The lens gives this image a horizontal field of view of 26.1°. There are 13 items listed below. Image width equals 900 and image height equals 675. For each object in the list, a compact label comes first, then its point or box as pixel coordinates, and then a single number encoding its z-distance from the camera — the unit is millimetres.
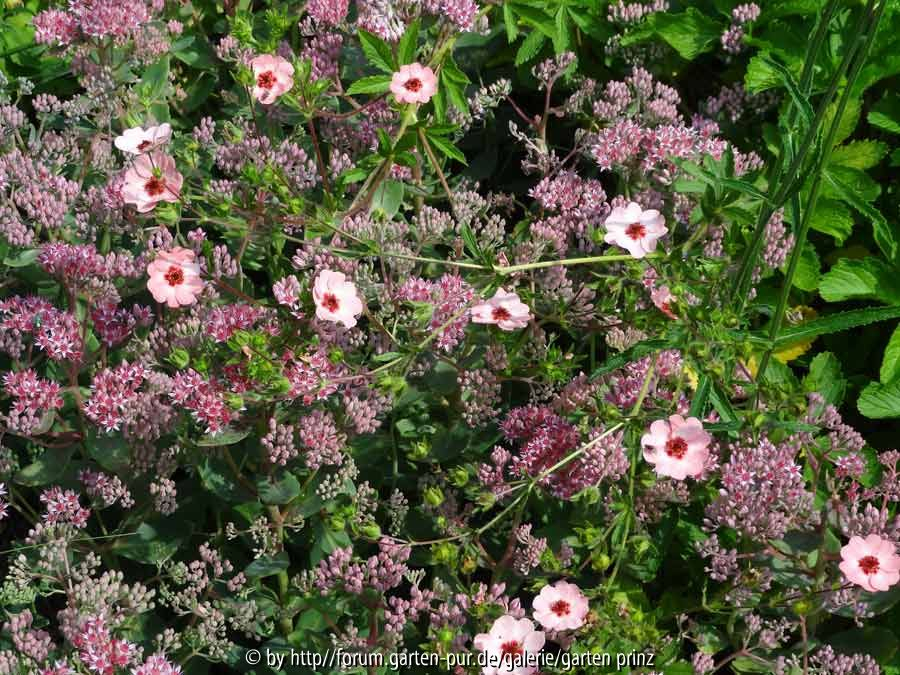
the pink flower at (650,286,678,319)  743
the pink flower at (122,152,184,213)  739
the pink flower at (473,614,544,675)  725
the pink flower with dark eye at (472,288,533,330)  752
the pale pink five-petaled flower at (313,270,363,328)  720
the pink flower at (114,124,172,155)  758
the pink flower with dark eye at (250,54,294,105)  769
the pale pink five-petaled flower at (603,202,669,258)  751
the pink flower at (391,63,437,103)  778
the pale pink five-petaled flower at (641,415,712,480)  716
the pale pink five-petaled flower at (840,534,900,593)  731
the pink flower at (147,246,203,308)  741
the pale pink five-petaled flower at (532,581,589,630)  729
